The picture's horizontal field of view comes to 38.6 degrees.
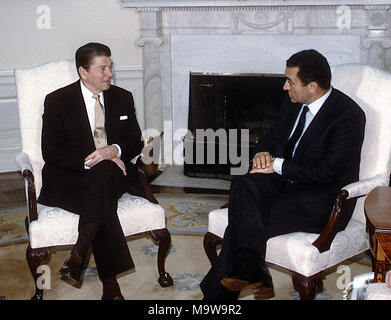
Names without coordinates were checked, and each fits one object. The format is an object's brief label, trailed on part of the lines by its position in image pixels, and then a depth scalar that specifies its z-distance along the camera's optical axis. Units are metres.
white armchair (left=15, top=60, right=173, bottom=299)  2.98
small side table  2.20
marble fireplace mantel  4.99
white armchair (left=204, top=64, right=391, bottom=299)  2.70
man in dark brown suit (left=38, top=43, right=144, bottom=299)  2.94
